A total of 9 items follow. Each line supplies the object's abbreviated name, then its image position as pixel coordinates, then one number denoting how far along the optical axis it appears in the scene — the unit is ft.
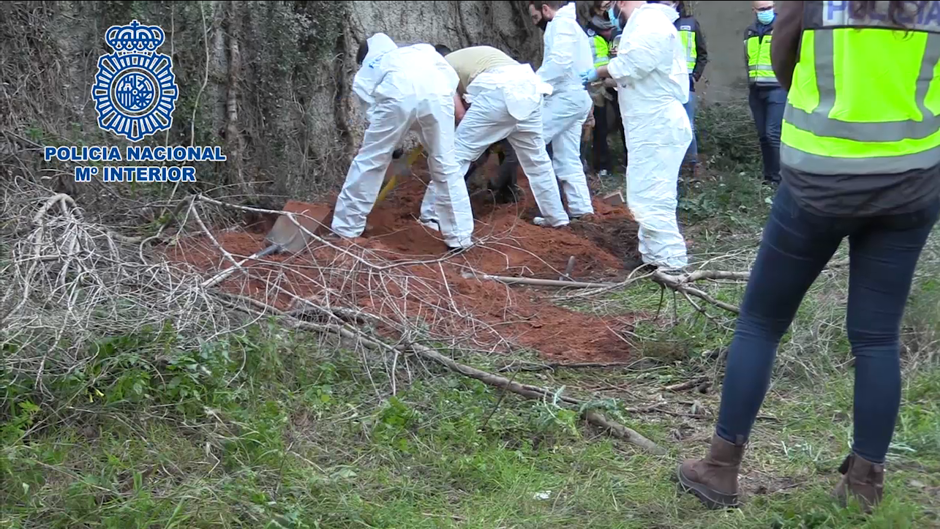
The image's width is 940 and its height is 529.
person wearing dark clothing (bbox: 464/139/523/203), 23.63
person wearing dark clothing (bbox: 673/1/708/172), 24.89
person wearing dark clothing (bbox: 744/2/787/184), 24.38
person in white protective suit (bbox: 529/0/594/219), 21.83
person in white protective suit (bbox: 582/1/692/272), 17.51
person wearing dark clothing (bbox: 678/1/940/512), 7.47
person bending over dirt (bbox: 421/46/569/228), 19.93
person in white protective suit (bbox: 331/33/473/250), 18.01
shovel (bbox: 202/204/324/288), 17.12
